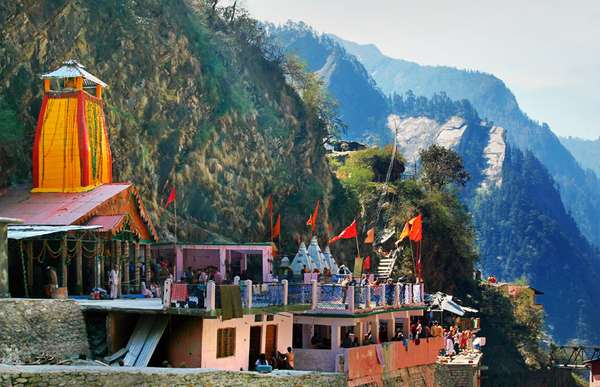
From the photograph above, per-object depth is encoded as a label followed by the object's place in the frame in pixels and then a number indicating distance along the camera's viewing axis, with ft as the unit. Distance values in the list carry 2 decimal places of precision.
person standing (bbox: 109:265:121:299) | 110.29
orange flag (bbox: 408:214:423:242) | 152.25
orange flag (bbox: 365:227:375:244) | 149.27
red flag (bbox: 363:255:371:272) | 176.77
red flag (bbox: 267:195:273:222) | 177.27
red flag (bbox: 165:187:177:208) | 136.77
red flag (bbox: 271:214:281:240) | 160.37
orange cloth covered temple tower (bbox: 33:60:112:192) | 121.60
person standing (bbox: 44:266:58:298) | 103.50
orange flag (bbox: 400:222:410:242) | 155.22
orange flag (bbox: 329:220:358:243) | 142.61
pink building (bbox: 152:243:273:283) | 132.26
